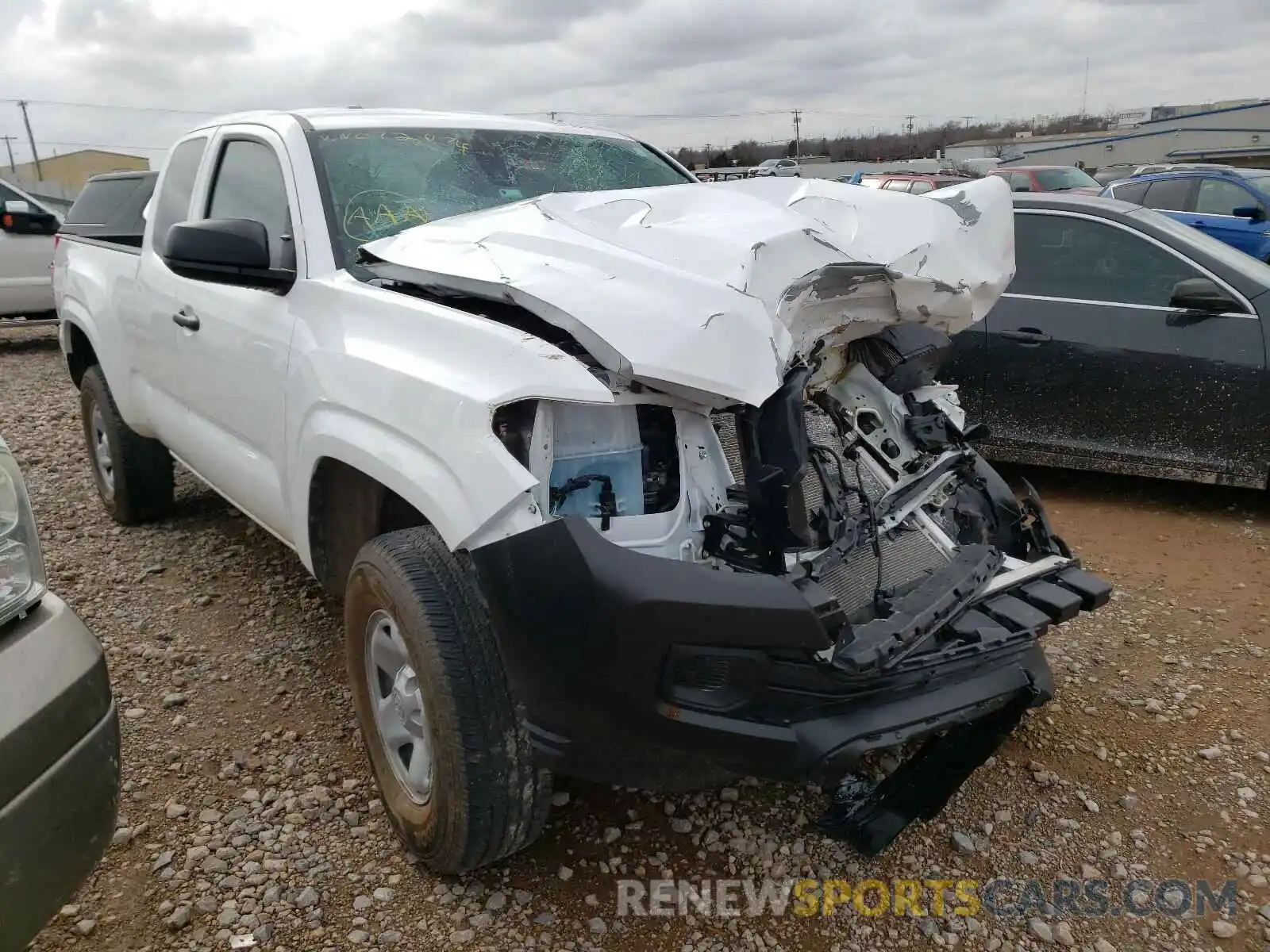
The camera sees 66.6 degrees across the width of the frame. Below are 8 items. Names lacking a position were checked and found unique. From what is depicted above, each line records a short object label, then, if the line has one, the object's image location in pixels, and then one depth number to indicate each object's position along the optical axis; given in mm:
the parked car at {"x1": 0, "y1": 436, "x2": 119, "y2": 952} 1543
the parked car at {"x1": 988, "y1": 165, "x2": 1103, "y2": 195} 14383
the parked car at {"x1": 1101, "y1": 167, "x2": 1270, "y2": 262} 10430
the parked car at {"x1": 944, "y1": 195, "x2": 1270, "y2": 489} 4512
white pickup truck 1963
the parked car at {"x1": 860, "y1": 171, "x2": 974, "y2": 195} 14555
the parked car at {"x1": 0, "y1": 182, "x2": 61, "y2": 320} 9992
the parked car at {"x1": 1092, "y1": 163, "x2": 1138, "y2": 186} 21859
